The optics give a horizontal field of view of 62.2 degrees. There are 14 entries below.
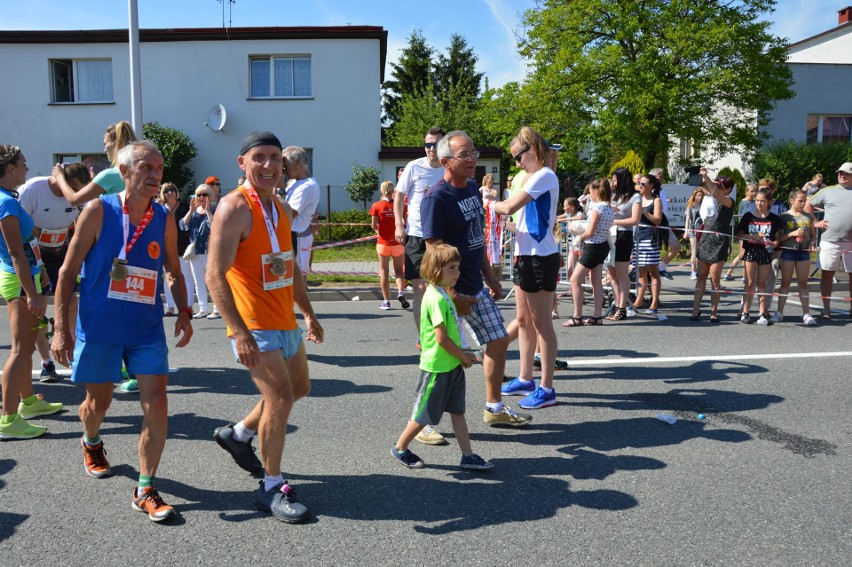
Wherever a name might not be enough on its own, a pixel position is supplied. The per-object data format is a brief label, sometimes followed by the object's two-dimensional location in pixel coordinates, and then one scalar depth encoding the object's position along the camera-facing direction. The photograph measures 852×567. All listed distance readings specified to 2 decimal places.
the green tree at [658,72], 22.91
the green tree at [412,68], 46.06
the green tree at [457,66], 46.06
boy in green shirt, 4.06
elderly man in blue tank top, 3.58
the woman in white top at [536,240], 5.04
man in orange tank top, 3.32
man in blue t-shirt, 4.59
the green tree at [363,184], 23.17
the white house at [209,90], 23.39
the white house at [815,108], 29.59
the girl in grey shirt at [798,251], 9.02
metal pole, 14.64
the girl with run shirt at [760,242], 8.97
